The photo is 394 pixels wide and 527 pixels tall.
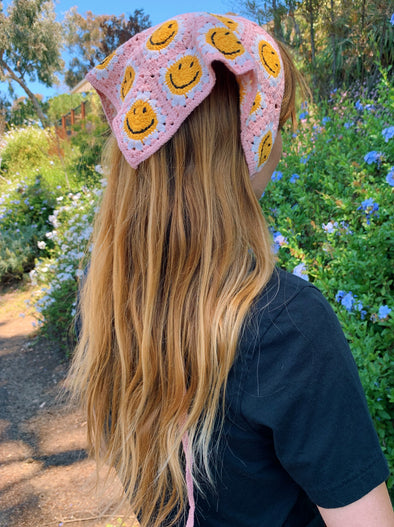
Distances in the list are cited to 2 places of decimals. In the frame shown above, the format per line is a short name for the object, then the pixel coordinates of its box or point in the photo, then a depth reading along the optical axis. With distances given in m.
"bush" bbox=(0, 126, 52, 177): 12.94
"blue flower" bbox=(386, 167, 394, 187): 2.02
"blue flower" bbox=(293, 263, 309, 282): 2.03
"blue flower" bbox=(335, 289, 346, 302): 1.85
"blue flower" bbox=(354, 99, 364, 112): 3.37
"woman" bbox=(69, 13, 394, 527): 0.71
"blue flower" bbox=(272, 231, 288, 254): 2.26
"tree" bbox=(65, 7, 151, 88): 43.53
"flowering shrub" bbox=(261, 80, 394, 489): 1.62
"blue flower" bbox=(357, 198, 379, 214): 2.12
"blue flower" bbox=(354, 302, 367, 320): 1.79
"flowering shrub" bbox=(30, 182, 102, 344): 4.35
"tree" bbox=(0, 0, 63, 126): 18.65
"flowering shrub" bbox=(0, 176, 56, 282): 6.60
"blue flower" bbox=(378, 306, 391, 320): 1.65
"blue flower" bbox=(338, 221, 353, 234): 2.19
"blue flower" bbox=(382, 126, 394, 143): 2.46
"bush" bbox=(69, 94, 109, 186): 8.27
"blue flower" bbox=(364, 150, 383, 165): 2.49
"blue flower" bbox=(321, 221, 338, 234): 2.21
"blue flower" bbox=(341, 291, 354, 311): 1.82
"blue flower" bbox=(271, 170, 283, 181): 2.97
